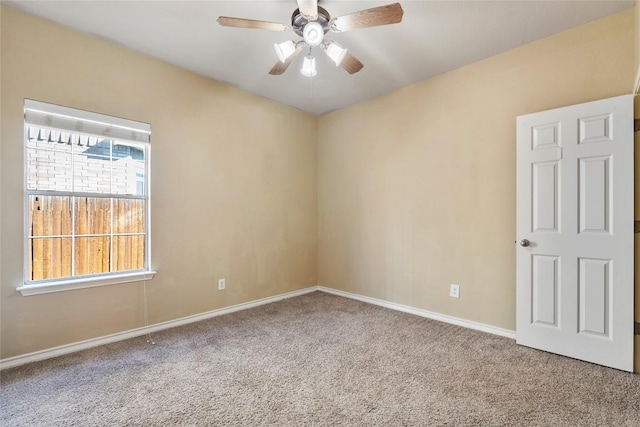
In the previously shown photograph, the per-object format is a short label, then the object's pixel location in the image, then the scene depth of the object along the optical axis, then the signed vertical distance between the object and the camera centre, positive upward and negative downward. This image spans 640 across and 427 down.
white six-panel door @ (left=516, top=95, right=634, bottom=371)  2.27 -0.14
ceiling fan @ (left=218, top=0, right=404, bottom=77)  1.95 +1.25
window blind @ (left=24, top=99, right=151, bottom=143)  2.44 +0.79
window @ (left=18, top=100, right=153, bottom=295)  2.46 +0.13
